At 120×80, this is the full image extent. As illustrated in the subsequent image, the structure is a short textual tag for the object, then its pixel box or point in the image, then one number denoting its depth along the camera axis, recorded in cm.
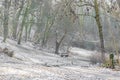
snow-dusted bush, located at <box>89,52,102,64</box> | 3032
